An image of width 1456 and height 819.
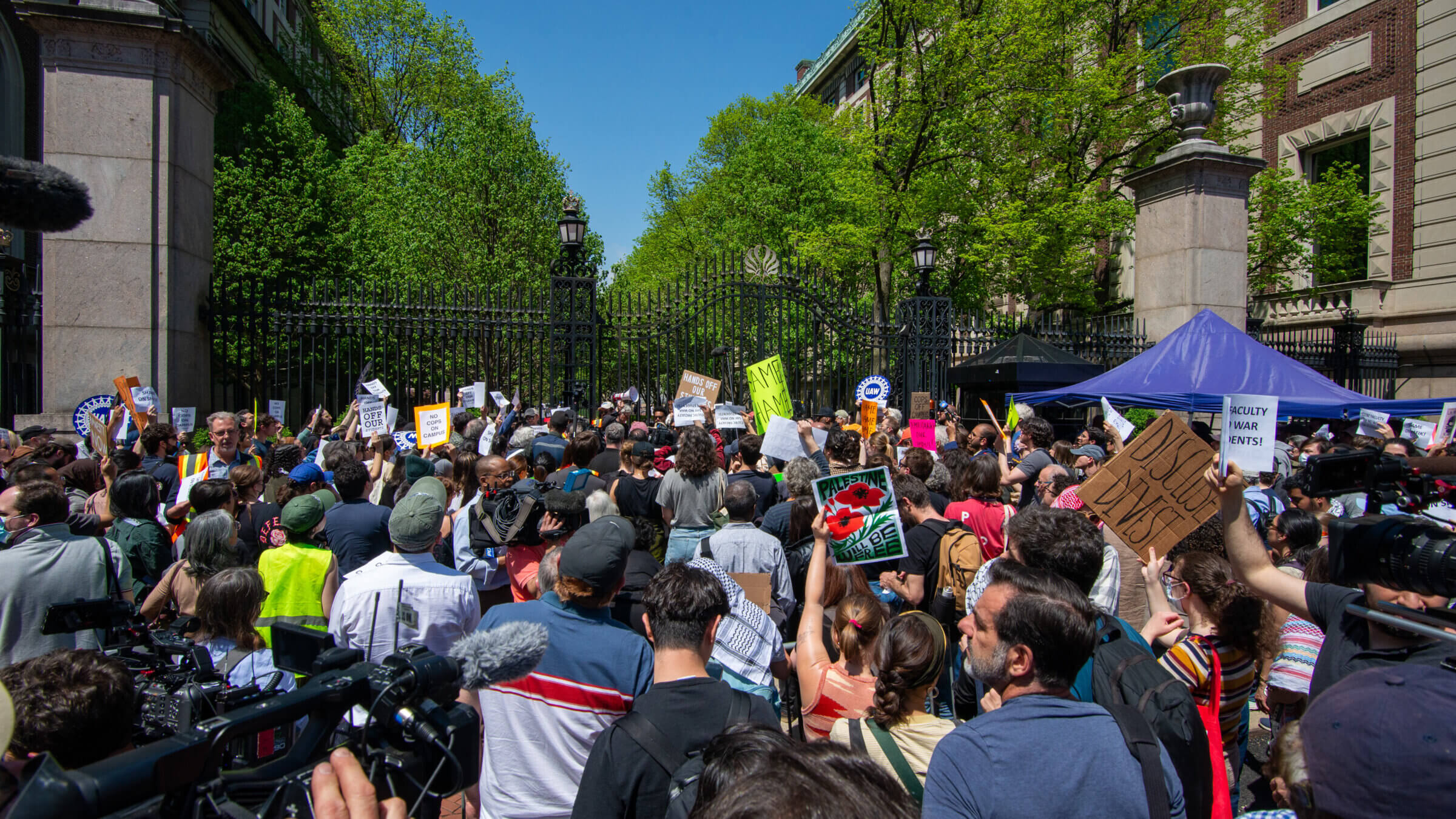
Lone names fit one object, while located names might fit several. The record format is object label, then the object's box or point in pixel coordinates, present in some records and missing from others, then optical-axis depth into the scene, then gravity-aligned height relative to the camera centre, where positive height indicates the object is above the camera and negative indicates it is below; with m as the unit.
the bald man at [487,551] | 5.39 -0.98
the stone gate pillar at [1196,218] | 13.83 +3.36
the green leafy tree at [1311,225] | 21.31 +4.95
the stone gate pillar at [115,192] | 10.33 +2.67
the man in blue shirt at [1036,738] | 1.97 -0.82
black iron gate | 11.82 +1.25
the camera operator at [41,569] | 3.86 -0.83
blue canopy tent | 9.60 +0.40
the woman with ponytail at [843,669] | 3.19 -1.06
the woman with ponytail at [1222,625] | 3.29 -0.87
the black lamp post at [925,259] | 14.34 +2.61
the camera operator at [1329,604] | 2.47 -0.66
